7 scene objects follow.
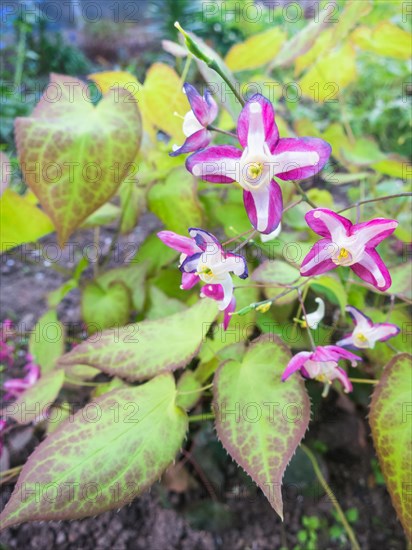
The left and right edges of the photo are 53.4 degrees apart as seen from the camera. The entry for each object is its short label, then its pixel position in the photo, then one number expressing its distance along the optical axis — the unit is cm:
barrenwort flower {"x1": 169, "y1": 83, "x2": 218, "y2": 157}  8
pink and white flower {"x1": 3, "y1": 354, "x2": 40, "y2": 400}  14
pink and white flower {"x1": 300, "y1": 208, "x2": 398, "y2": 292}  8
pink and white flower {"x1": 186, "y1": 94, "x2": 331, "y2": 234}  8
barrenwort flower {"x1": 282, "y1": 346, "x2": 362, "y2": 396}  10
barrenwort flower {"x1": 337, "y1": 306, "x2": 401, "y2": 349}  11
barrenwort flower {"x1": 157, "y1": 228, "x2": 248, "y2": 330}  9
